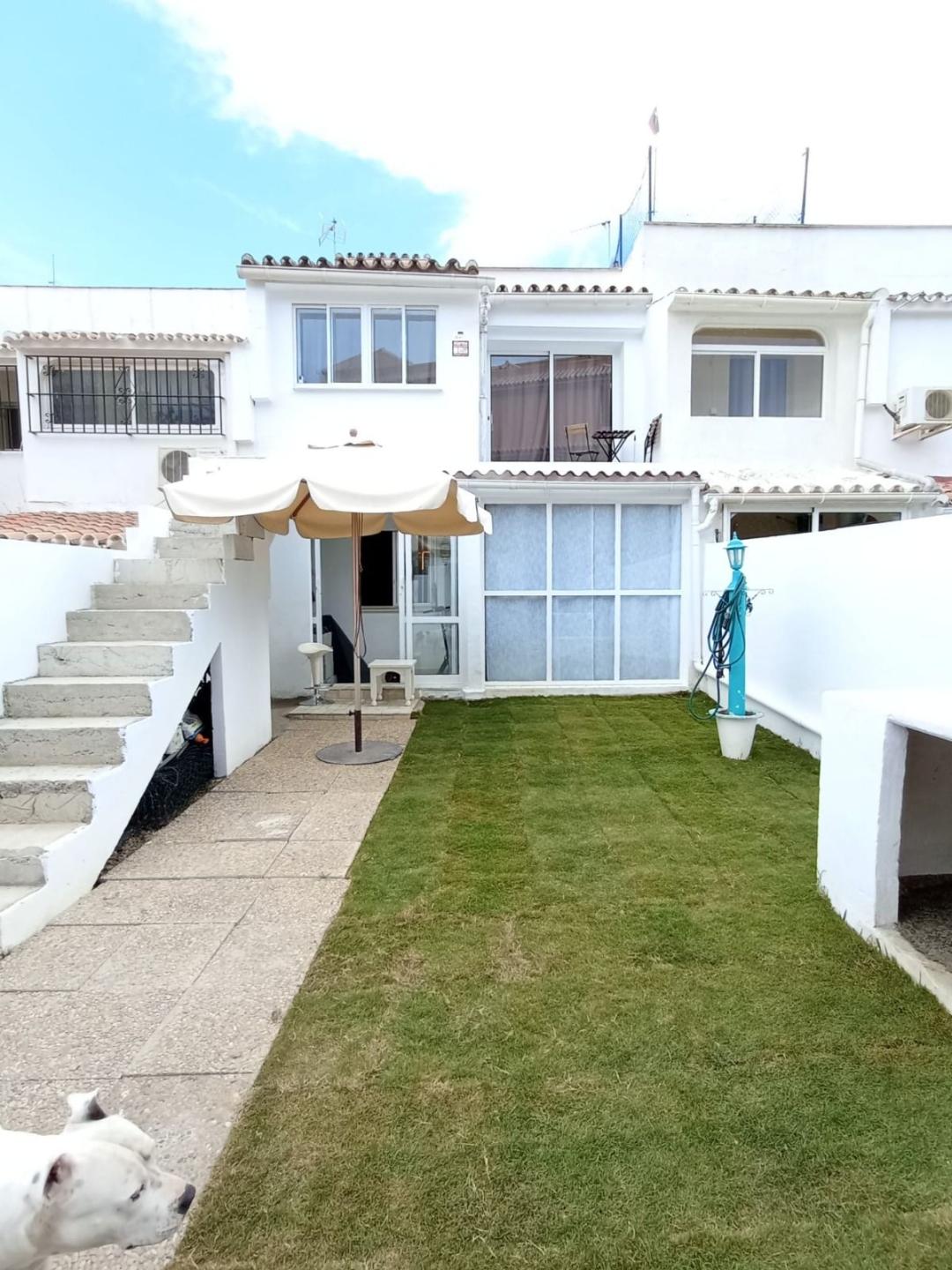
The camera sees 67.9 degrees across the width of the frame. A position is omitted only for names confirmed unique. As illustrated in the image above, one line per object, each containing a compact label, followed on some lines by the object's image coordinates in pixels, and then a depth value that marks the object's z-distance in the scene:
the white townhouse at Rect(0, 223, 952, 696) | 11.17
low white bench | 10.80
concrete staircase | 4.39
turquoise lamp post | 7.86
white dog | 1.65
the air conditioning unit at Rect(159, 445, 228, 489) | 12.39
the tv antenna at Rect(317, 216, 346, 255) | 14.60
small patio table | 13.64
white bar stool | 10.84
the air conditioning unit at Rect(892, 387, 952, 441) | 12.69
